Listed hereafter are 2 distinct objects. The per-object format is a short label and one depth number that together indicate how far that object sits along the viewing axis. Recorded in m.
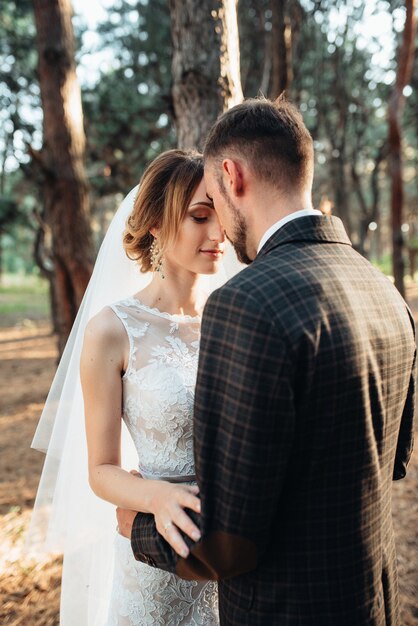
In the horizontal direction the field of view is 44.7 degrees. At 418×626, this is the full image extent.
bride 1.95
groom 1.23
